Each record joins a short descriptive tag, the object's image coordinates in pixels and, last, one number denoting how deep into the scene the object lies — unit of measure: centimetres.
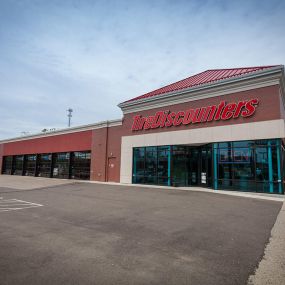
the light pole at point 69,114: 7225
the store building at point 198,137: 1755
